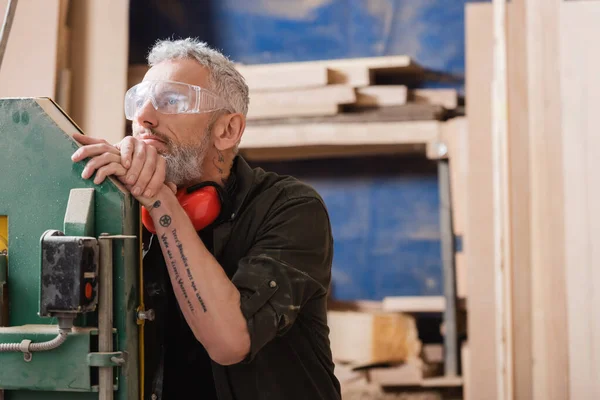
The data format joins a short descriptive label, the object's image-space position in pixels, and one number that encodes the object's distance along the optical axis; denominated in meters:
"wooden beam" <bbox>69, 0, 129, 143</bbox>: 3.97
